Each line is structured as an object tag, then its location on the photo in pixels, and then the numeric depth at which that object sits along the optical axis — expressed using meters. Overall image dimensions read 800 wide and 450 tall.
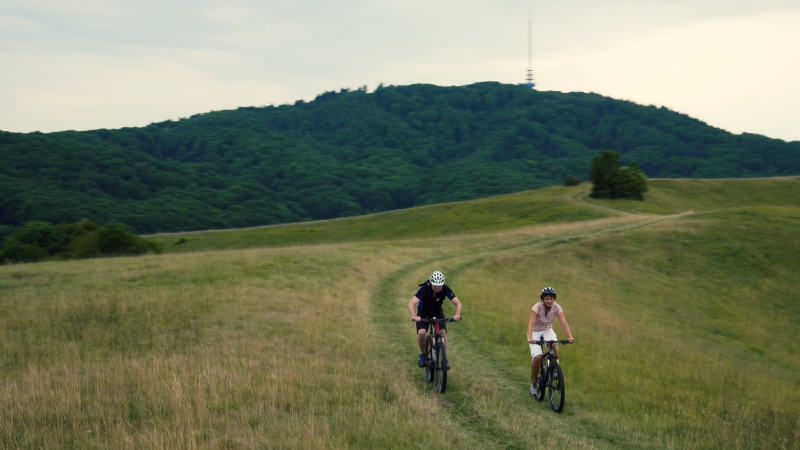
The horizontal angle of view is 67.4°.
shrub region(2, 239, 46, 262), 50.25
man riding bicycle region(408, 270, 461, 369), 13.64
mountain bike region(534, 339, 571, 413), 12.71
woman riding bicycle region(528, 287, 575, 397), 13.08
